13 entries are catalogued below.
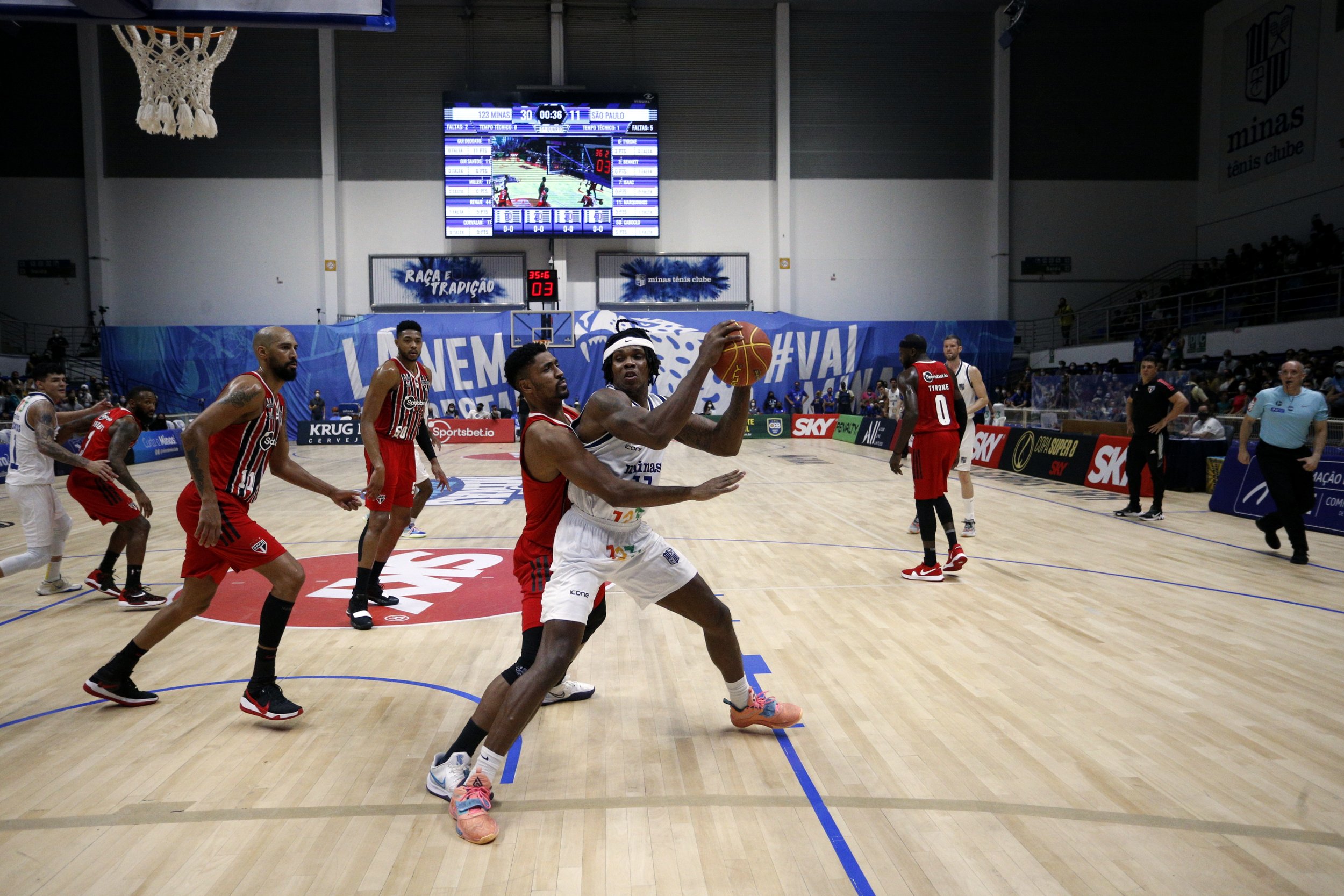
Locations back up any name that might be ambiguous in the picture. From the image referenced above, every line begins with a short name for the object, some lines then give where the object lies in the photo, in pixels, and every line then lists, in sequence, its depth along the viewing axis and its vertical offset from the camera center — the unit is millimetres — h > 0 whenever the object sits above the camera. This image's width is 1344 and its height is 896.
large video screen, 26188 +6867
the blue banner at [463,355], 25609 +739
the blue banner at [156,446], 17922 -1537
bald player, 3809 -689
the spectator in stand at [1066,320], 27484 +1920
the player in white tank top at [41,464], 5828 -613
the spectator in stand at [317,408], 24312 -872
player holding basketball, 2977 -708
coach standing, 9320 -488
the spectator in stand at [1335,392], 13859 -226
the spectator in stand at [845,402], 26141 -729
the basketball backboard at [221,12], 4395 +2037
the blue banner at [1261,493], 8906 -1337
